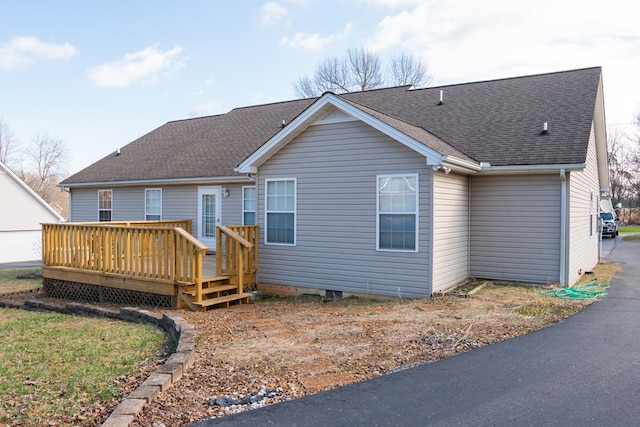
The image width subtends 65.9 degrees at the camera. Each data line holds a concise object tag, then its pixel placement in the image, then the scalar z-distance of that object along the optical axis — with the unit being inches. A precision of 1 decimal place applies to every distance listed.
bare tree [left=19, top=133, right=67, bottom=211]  1926.7
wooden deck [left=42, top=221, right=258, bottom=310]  367.6
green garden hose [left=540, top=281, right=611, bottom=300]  372.8
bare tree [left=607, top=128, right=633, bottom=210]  1929.1
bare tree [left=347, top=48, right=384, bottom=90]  1624.0
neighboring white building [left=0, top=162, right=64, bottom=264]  869.2
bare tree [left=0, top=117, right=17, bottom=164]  1860.2
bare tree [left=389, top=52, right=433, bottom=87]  1627.7
